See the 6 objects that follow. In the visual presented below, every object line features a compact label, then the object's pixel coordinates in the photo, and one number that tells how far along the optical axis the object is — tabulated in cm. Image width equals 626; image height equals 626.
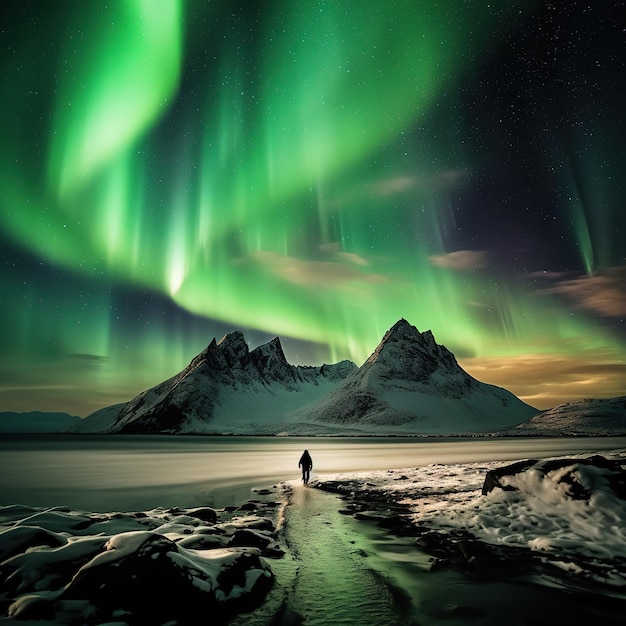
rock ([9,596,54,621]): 756
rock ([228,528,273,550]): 1287
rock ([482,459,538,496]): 1709
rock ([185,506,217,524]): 1736
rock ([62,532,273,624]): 795
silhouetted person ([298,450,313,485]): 3363
